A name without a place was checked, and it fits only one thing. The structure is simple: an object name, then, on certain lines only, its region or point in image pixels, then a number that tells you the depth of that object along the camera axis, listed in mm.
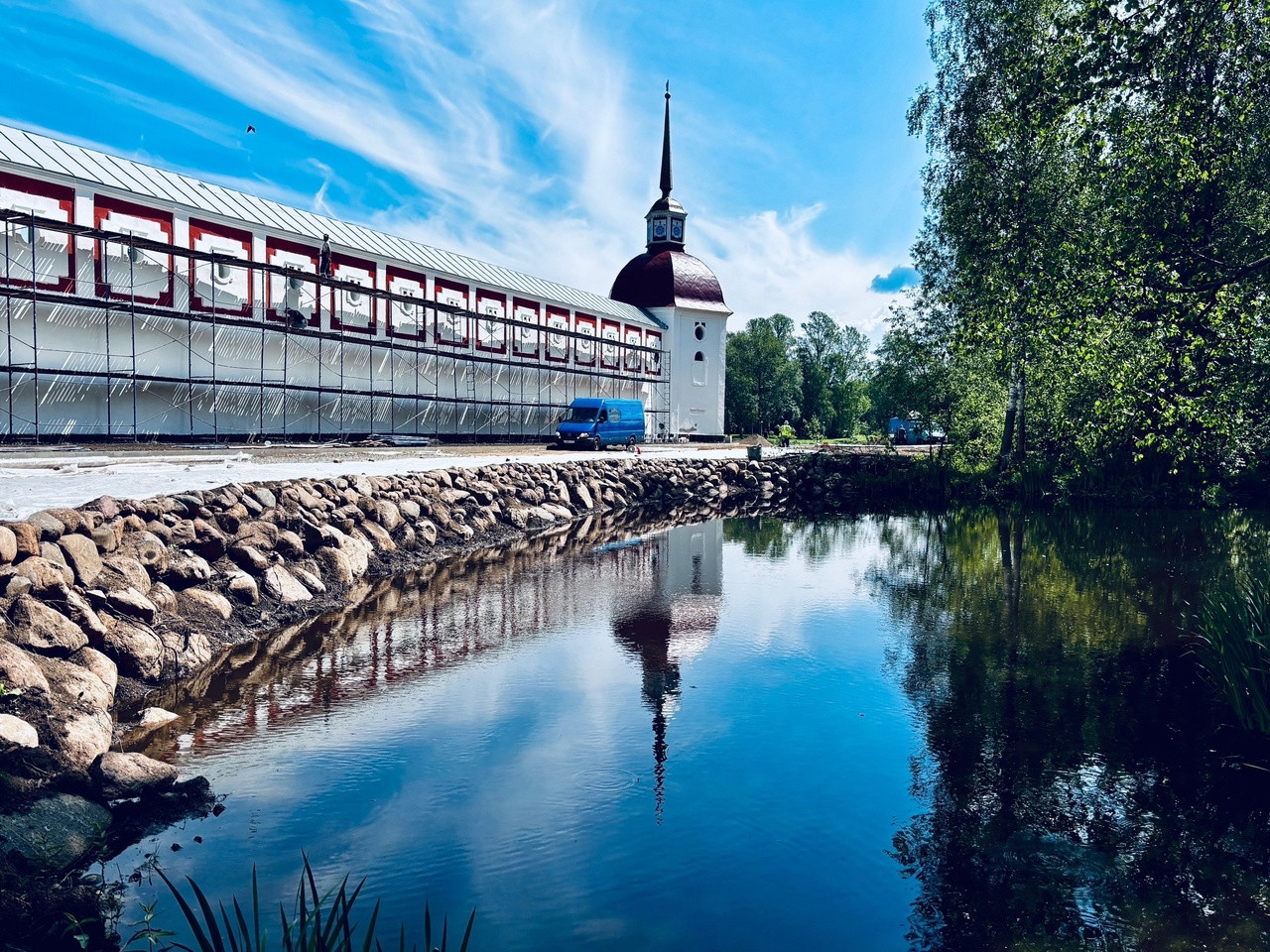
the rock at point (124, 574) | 7766
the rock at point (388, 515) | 14469
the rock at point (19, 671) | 5480
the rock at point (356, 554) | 12242
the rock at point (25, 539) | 7039
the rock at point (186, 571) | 8797
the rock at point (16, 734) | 4965
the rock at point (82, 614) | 6699
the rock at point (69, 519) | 7957
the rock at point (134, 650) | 7059
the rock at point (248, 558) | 10016
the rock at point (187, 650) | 7609
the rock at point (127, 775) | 5219
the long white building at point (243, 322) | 21688
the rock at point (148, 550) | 8500
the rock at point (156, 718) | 6508
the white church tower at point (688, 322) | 51344
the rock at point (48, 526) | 7535
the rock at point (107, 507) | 8789
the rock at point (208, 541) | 9695
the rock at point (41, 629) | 6051
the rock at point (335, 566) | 11547
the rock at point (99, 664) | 6438
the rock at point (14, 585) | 6316
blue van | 31969
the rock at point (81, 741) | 5285
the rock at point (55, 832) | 4402
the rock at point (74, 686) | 5895
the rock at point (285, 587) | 9898
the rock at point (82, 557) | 7410
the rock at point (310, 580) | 10719
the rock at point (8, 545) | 6734
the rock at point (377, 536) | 13626
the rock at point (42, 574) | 6641
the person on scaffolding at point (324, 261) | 29062
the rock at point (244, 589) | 9358
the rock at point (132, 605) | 7406
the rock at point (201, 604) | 8641
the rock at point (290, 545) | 11142
